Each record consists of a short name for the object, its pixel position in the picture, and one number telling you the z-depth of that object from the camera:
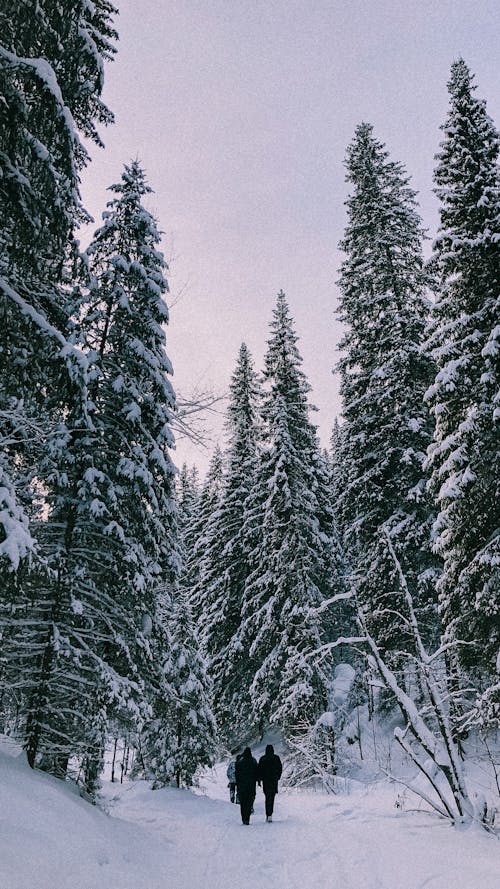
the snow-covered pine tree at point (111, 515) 9.18
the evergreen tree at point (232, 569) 23.92
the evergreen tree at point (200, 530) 32.31
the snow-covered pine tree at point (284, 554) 18.55
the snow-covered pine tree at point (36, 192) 5.72
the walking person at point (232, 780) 16.20
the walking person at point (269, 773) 10.53
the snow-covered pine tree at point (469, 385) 11.38
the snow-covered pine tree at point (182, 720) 16.42
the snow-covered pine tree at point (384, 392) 16.59
